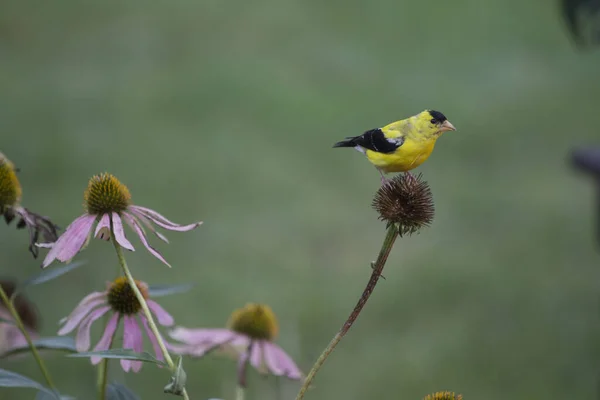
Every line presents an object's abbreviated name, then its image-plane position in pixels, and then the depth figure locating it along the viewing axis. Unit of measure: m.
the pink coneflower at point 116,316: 6.69
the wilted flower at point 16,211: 6.73
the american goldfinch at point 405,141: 6.79
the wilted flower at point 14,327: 7.14
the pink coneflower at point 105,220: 6.65
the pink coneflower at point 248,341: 6.89
